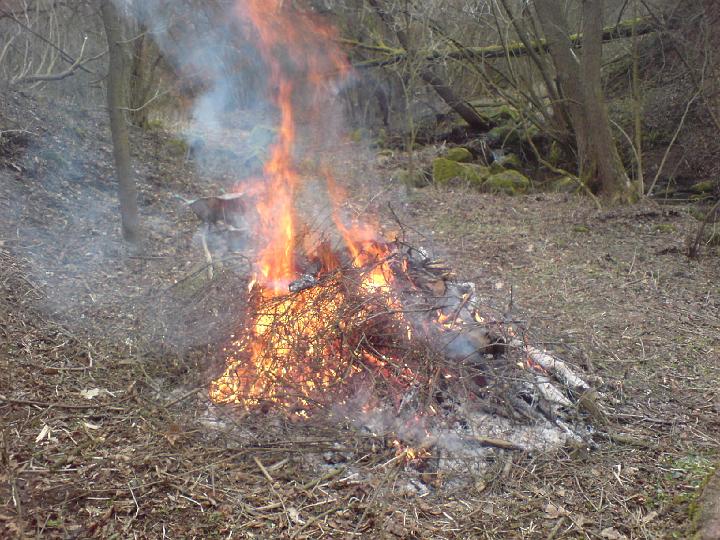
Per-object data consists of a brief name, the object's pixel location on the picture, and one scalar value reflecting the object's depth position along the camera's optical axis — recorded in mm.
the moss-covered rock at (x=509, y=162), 13000
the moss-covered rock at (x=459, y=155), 13258
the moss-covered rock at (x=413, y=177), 11453
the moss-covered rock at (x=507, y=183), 11305
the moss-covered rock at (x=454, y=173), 11648
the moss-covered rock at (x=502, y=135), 13729
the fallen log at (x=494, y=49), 11250
